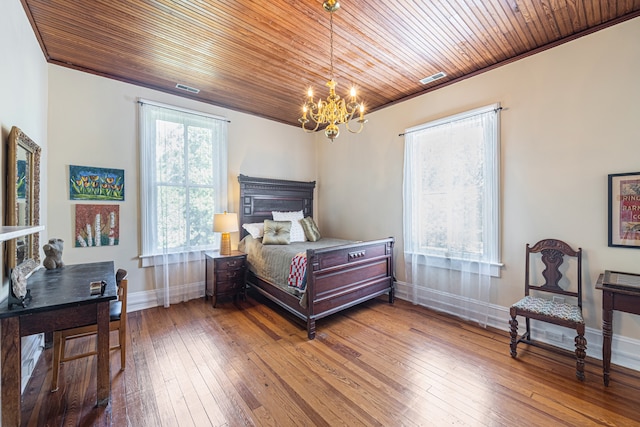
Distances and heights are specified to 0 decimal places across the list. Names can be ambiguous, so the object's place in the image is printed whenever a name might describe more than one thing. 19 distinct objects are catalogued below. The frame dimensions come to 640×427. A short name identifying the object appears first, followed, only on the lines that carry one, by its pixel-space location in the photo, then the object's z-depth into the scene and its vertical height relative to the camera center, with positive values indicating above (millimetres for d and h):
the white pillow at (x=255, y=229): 4074 -262
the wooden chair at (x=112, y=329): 1948 -918
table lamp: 3709 -193
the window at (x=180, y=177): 3475 +506
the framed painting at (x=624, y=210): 2197 +9
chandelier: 2254 +883
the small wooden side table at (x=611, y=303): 1928 -696
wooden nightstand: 3582 -871
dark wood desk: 1516 -663
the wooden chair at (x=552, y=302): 2109 -848
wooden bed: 2814 -731
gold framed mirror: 1873 +138
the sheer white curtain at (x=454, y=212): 2977 -3
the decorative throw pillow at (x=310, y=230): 4379 -299
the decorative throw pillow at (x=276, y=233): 3852 -307
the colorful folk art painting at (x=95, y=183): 3062 +359
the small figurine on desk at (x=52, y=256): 2395 -395
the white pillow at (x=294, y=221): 4249 -148
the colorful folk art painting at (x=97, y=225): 3098 -153
